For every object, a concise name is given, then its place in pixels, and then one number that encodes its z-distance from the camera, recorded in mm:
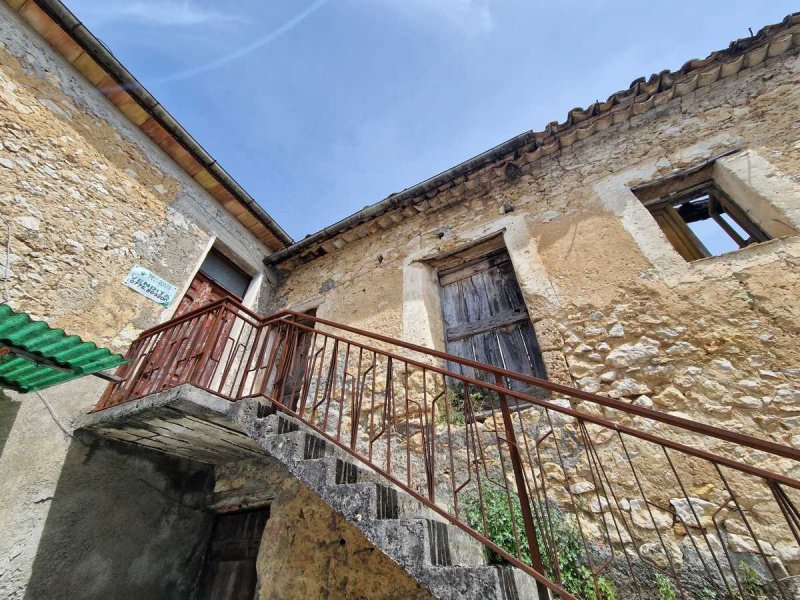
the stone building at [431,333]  2455
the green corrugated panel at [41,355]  2797
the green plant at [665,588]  2158
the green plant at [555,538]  2285
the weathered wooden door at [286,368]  3158
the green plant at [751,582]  2053
